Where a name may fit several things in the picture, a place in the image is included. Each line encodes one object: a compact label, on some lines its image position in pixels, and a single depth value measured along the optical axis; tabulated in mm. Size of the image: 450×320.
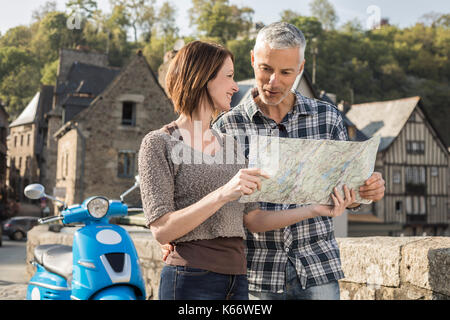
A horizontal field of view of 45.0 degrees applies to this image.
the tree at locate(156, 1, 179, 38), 56938
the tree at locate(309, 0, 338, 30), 58947
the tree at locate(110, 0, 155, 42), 54050
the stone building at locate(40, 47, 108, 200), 29625
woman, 1858
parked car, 26438
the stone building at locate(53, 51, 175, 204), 22562
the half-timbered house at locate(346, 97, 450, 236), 35375
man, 2236
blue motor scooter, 3488
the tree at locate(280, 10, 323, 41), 49375
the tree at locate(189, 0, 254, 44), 45312
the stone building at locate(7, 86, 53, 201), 26156
